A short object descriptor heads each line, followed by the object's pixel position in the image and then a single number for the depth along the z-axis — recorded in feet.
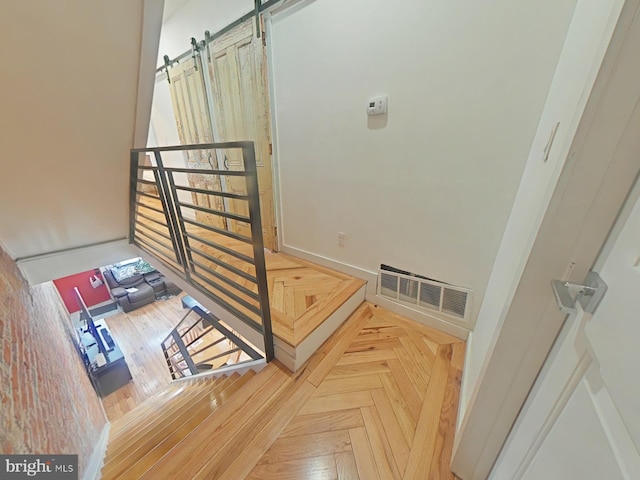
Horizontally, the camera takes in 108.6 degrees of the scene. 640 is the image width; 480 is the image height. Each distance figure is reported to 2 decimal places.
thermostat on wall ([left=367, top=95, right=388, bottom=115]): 4.91
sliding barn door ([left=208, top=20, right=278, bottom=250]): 6.79
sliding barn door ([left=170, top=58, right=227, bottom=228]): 9.22
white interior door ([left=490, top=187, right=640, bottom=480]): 1.14
